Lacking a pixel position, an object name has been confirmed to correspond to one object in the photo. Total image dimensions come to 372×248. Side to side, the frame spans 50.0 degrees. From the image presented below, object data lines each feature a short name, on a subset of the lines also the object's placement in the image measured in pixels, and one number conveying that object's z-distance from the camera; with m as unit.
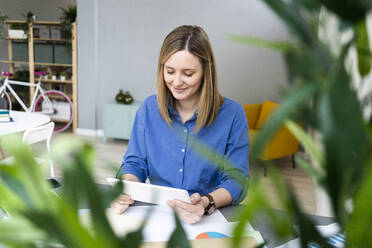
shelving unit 6.22
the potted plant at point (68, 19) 6.08
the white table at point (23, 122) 2.67
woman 1.51
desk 0.89
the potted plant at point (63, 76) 6.42
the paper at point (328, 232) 0.91
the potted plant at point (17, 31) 6.36
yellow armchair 4.30
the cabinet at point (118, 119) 5.46
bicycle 6.32
